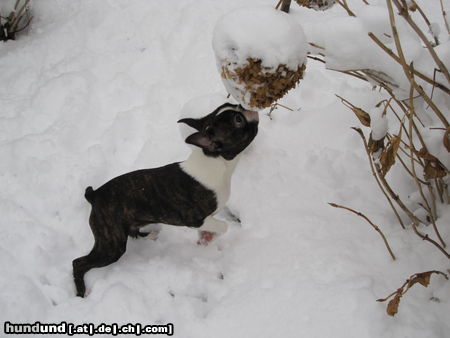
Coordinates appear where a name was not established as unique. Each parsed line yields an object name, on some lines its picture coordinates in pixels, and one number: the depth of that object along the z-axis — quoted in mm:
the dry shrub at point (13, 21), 2899
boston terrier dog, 1704
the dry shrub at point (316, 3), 1447
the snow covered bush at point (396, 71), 1259
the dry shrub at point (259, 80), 1060
